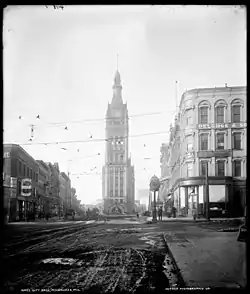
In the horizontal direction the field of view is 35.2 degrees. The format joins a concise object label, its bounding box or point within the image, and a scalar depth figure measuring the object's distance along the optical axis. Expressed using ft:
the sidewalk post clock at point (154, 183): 101.72
